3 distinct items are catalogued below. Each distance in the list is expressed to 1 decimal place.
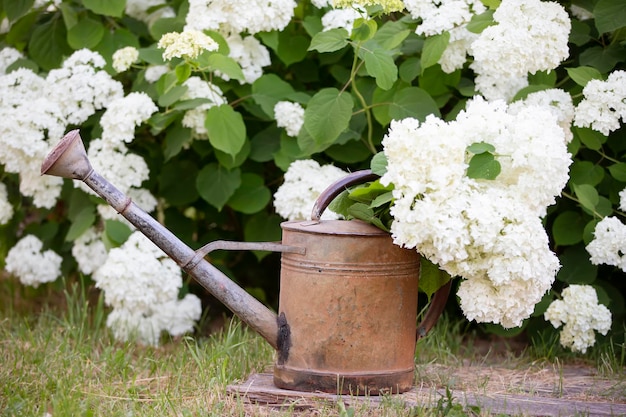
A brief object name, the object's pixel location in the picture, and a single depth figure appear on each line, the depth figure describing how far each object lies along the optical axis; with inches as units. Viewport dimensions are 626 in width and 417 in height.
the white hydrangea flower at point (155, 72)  242.8
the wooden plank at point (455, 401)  157.9
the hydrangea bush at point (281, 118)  200.5
